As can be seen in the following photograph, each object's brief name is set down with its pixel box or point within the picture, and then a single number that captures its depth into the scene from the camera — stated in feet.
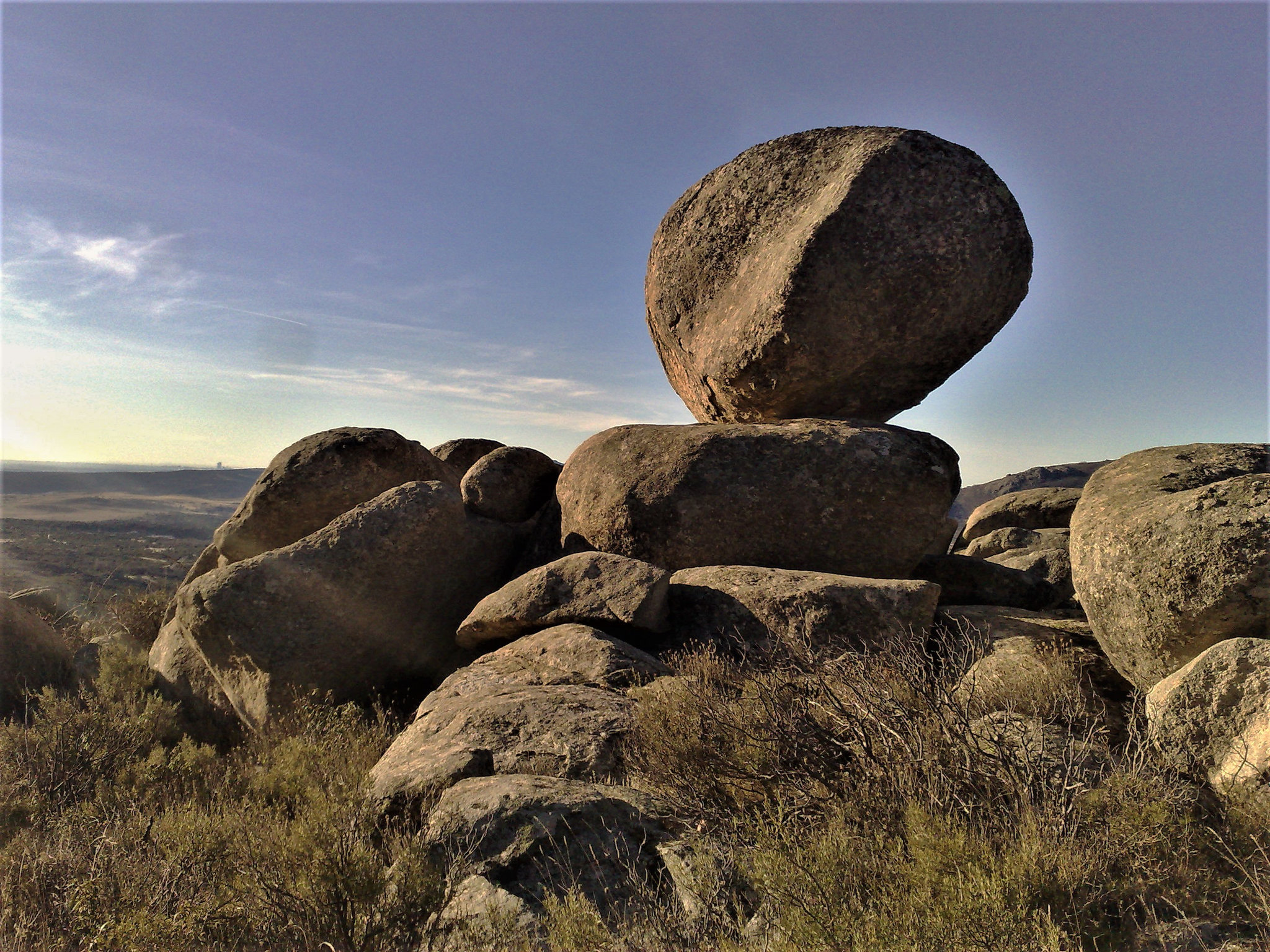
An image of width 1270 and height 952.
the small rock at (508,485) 29.60
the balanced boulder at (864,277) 25.48
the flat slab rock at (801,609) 19.35
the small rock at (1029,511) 44.60
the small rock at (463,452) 39.75
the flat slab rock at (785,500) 24.06
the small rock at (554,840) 10.71
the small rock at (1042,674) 14.25
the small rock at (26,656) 27.76
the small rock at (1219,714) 12.46
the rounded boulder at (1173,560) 14.28
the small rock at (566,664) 17.81
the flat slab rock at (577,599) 20.61
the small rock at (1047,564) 30.32
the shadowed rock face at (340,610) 22.71
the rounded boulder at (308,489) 30.04
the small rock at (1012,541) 34.27
